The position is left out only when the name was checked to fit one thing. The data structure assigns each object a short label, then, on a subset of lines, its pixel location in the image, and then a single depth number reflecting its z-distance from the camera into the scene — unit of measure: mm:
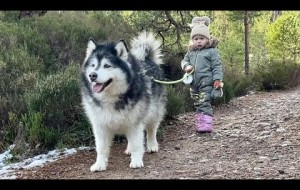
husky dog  4441
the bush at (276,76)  12508
